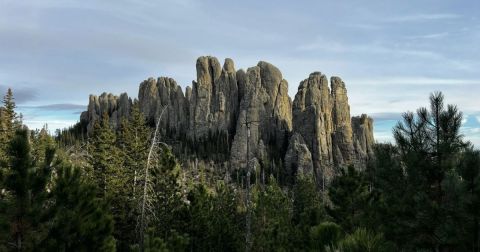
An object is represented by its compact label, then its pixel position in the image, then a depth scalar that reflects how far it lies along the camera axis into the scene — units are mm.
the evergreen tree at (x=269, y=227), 39681
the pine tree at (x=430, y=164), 10906
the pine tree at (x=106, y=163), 35953
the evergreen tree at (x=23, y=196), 12859
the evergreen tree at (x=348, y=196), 28641
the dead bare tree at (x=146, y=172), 18859
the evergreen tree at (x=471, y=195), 8852
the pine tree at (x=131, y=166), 32531
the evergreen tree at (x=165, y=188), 34719
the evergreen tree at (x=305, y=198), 59678
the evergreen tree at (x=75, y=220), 14570
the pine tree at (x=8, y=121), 35156
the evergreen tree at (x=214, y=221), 38156
